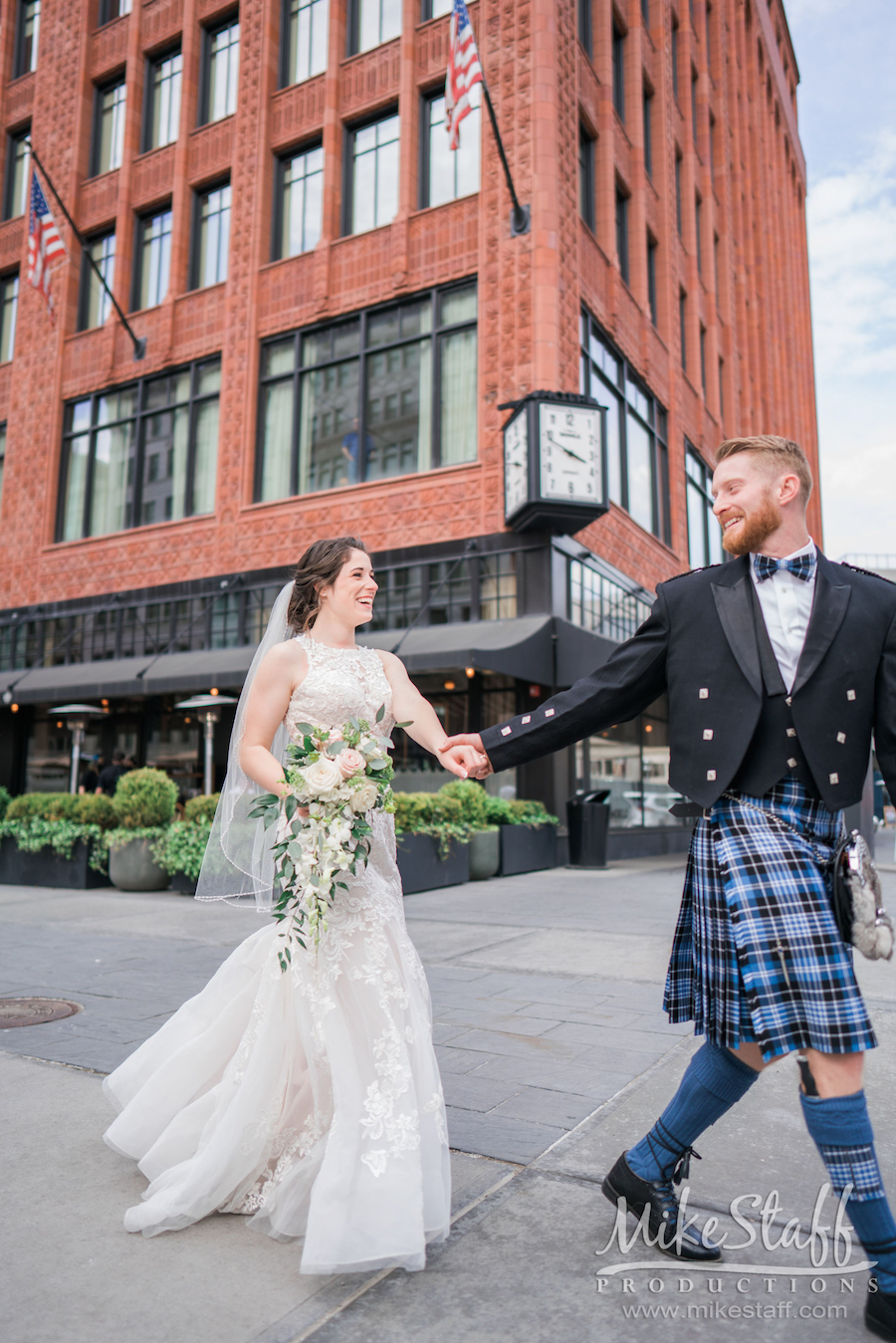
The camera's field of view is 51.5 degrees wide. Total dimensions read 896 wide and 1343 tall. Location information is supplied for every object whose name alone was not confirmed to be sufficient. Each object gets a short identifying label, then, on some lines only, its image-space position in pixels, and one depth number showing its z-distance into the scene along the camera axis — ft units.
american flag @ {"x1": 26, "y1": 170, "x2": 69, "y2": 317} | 58.85
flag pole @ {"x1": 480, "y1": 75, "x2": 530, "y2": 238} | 52.58
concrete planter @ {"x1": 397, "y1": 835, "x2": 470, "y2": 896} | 36.73
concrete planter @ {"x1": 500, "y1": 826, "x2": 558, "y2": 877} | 45.44
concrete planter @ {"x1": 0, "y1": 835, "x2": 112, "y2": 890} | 39.01
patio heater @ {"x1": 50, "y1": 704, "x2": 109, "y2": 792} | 56.34
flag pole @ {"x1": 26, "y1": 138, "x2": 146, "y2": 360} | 69.05
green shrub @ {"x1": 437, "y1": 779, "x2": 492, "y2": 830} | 41.91
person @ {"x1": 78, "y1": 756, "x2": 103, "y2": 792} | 65.10
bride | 8.11
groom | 7.22
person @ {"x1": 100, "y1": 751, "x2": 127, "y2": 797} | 54.13
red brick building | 53.83
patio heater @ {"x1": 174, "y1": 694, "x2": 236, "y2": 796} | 48.34
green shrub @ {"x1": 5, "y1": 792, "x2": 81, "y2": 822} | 39.47
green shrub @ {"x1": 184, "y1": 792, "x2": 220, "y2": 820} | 35.83
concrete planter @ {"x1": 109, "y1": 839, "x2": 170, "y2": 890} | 37.58
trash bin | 49.62
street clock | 47.91
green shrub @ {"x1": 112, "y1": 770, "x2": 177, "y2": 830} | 37.65
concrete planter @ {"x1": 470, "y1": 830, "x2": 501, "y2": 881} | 42.65
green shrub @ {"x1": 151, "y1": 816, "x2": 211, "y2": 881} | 35.47
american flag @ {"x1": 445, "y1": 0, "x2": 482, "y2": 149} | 44.60
